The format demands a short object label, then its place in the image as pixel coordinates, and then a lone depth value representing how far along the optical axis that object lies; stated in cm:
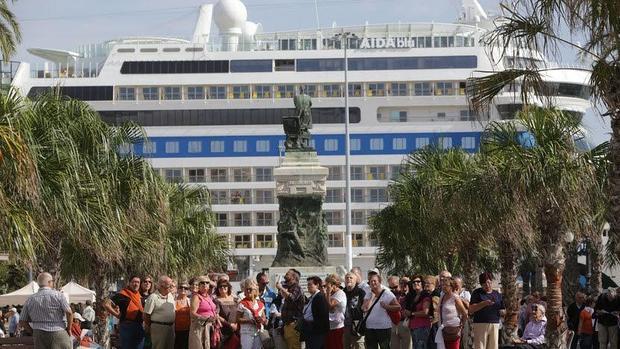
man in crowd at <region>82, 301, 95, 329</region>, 4681
